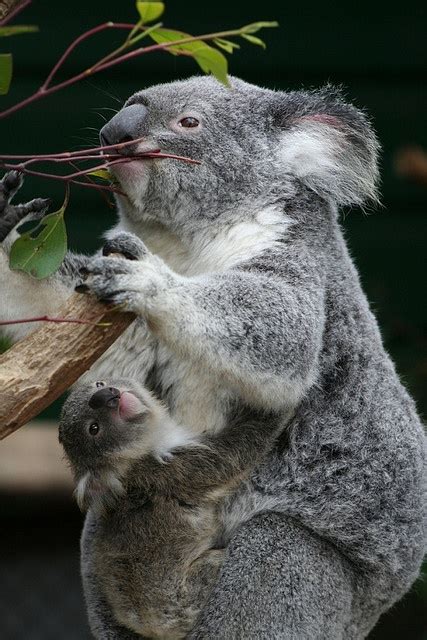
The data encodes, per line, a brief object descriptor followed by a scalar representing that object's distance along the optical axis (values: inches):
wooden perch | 221.1
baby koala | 285.9
